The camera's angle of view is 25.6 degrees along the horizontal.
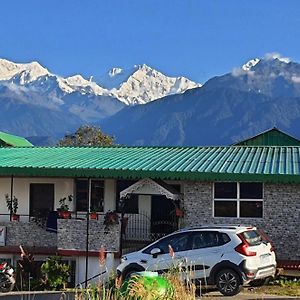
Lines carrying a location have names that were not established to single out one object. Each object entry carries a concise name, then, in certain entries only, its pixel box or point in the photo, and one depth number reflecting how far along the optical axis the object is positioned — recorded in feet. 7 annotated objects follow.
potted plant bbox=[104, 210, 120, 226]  67.51
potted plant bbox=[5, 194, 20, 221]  78.33
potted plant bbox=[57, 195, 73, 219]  70.08
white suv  50.47
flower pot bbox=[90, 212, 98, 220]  69.26
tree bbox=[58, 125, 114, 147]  208.46
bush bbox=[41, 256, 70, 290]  62.34
